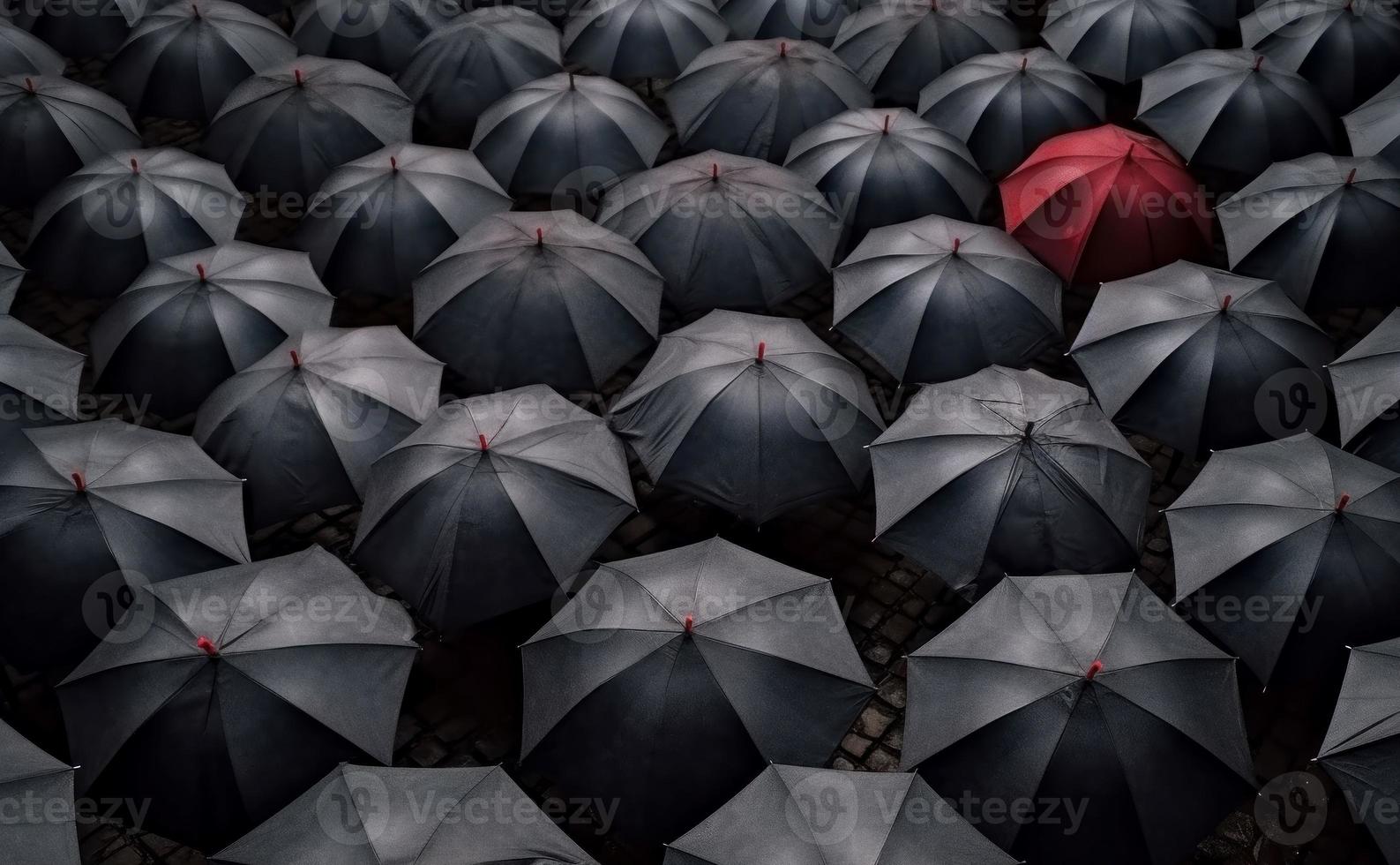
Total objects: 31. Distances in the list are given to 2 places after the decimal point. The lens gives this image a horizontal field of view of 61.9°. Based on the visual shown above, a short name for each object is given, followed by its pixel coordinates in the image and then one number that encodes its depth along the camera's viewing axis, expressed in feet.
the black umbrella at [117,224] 35.91
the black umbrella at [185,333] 32.24
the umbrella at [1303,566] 26.18
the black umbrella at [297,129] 39.29
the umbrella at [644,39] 43.57
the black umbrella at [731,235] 34.96
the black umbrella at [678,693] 23.30
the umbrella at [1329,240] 35.06
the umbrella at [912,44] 43.19
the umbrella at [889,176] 37.32
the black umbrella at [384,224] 35.81
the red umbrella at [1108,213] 36.42
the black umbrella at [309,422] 29.45
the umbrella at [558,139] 38.86
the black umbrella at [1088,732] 22.65
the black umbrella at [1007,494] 27.71
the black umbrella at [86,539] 26.58
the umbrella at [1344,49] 42.42
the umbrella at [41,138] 38.99
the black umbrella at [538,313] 32.42
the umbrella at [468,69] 42.32
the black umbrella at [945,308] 32.86
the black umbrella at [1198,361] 31.07
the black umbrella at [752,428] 29.19
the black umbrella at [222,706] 23.15
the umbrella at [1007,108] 40.19
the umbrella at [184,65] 42.22
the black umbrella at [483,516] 26.99
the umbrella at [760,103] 40.32
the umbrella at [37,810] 20.67
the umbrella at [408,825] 20.49
